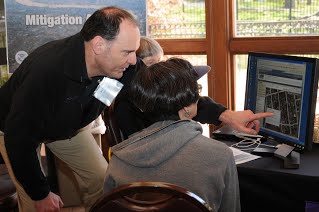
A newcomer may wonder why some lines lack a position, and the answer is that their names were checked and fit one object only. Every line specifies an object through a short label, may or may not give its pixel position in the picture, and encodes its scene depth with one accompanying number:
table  1.97
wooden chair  1.36
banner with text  3.55
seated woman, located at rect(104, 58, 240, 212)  1.57
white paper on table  2.18
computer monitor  2.00
